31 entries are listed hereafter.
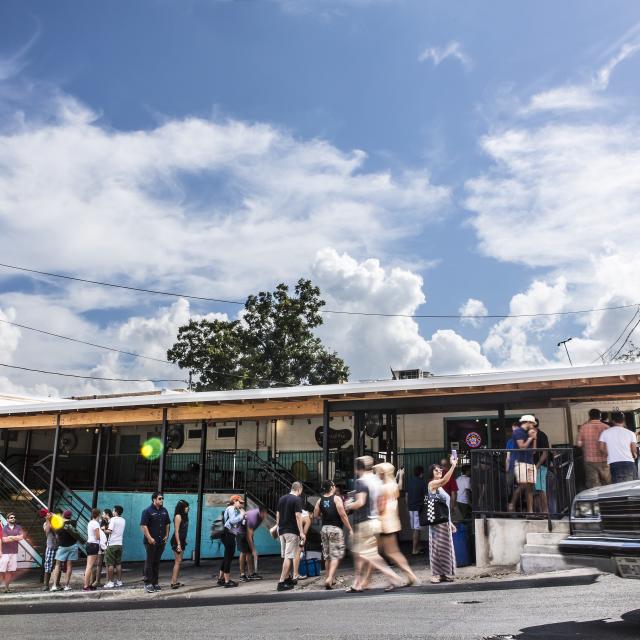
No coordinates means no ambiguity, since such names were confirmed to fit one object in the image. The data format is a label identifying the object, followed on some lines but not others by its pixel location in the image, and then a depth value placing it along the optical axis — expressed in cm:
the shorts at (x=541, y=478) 1055
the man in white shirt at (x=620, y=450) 964
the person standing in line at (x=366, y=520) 895
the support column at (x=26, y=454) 2269
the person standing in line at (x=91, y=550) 1270
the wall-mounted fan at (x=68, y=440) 2467
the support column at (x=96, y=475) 1806
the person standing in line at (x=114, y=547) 1283
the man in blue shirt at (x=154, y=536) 1173
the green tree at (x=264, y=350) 3797
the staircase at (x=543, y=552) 944
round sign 1809
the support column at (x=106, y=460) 1887
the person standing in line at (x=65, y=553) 1312
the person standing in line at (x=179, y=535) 1199
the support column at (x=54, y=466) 1725
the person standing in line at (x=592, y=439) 1072
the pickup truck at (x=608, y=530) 568
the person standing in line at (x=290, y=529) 1086
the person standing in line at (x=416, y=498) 1323
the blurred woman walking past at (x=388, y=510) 894
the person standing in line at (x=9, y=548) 1409
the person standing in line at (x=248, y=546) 1232
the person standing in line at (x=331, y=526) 1025
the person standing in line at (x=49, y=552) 1364
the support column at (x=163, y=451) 1530
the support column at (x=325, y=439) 1336
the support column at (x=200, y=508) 1562
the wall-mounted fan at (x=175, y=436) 2255
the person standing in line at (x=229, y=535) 1182
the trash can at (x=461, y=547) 1095
